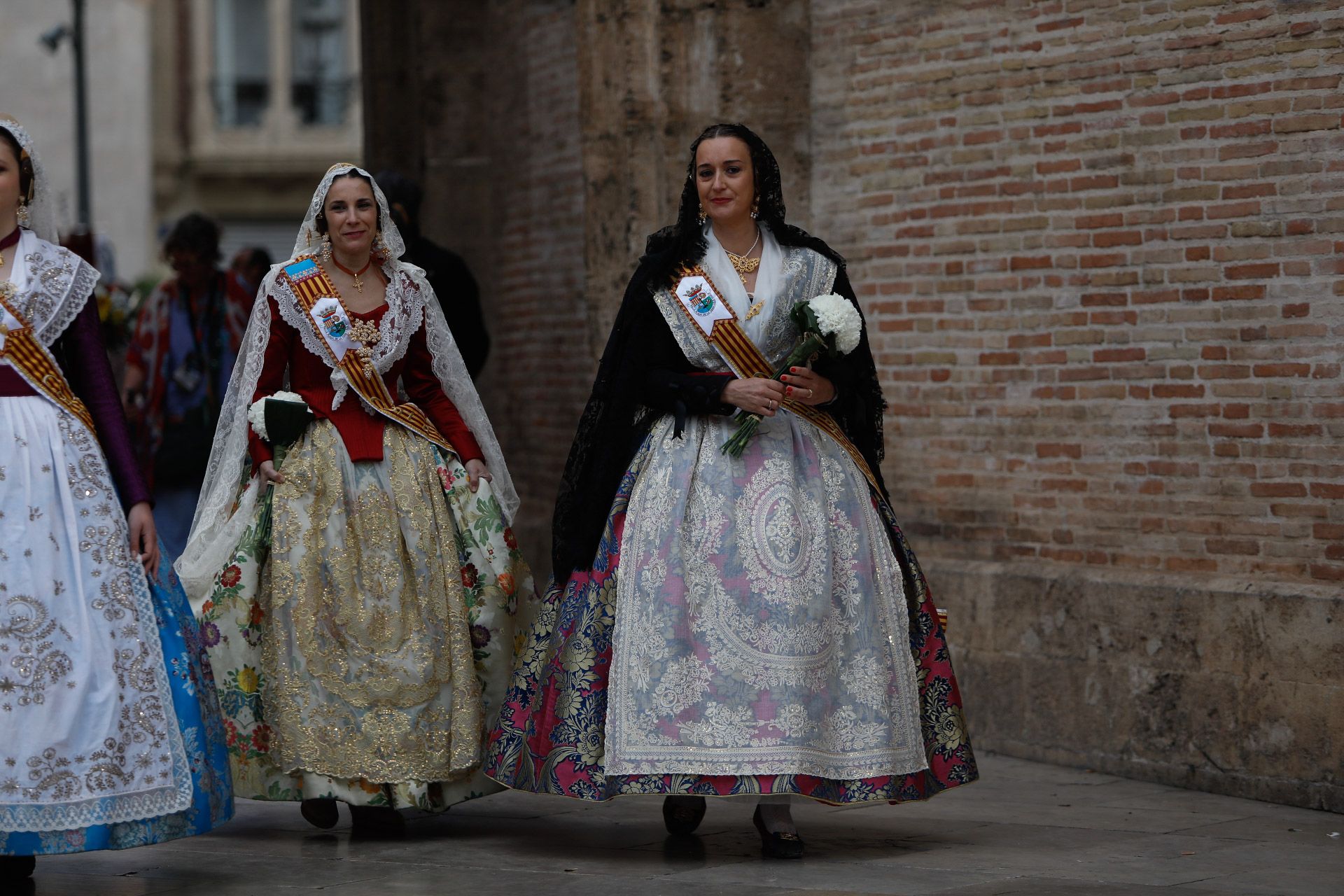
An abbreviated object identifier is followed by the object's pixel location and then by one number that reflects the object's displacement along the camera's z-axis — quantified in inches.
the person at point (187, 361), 374.0
